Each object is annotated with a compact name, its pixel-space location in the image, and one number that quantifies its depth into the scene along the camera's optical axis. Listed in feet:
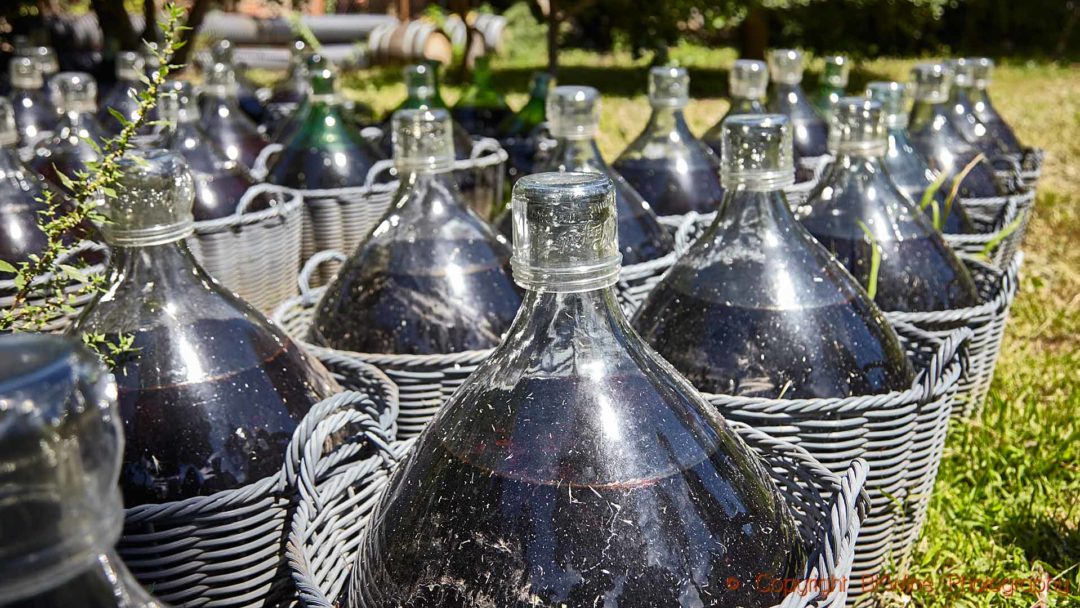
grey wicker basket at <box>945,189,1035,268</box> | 7.28
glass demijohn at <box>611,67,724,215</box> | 7.73
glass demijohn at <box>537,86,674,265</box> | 6.27
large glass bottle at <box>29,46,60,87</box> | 11.41
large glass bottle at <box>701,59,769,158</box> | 8.45
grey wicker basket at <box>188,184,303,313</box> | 7.64
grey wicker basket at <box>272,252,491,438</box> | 4.83
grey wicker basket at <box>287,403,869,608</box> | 2.96
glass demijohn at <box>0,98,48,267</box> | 5.74
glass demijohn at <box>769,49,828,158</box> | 9.80
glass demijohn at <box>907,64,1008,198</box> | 8.75
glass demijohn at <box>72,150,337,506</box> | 3.64
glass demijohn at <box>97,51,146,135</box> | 11.06
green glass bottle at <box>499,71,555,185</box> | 10.53
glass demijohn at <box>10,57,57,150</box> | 10.43
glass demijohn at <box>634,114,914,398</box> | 4.36
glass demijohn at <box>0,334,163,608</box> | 1.50
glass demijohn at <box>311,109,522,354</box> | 5.21
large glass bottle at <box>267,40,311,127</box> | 13.36
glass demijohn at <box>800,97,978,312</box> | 5.66
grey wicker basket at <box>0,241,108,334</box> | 5.33
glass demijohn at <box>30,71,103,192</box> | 8.16
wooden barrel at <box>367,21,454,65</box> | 35.73
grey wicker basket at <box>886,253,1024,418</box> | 5.29
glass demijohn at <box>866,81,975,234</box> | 7.13
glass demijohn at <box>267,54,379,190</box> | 9.15
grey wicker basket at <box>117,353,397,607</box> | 3.37
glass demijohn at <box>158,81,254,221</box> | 7.92
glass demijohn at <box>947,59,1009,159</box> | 9.78
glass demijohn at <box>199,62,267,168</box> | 10.36
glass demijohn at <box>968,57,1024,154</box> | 10.28
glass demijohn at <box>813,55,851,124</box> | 10.57
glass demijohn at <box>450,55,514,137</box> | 12.65
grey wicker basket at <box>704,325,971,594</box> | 4.13
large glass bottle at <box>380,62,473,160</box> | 9.37
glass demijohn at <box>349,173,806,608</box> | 2.68
